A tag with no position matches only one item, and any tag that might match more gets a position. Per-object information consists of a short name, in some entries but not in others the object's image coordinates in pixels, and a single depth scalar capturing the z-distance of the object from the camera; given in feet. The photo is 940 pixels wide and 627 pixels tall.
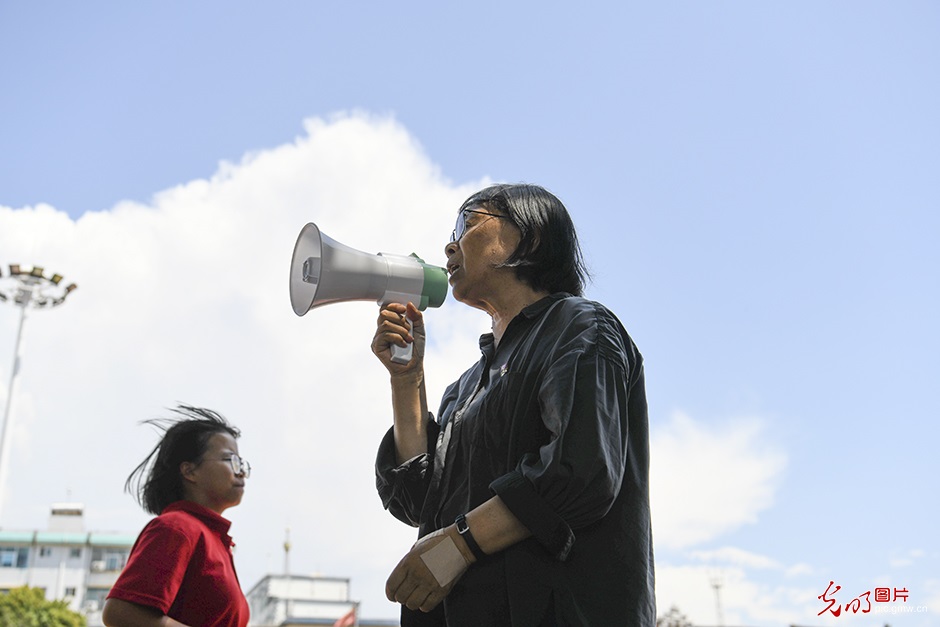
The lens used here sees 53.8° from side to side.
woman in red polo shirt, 10.18
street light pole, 100.27
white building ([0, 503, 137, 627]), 165.75
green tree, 107.96
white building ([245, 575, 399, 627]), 158.51
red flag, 115.75
